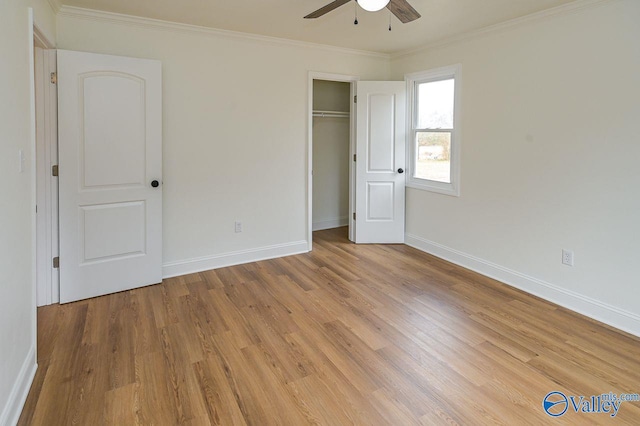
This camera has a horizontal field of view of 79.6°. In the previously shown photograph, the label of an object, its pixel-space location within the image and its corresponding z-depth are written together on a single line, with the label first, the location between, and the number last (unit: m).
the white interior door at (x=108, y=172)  3.25
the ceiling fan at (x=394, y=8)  2.28
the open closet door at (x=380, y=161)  4.95
